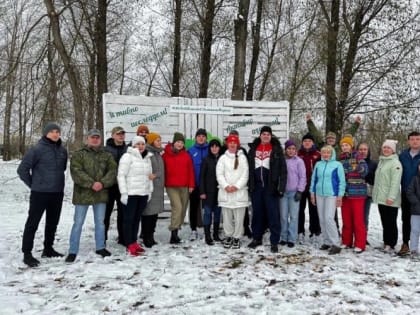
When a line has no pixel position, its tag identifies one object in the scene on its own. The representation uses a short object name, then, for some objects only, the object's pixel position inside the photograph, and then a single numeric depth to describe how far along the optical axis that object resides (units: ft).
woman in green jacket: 19.79
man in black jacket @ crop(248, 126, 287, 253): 20.20
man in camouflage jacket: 18.20
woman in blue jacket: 20.13
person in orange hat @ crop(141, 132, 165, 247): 20.72
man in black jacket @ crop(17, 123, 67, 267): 17.44
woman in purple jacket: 20.89
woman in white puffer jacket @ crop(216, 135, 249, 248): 20.79
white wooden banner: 24.75
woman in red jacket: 21.39
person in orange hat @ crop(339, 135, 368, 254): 20.48
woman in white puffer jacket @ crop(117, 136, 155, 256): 18.97
